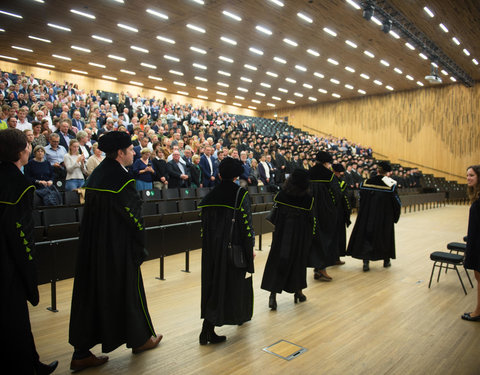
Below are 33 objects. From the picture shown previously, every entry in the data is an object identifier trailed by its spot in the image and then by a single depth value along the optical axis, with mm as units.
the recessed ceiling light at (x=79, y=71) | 22000
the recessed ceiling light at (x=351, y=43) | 15531
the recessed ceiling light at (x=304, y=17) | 12867
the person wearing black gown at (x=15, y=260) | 2273
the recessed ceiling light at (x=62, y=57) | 18891
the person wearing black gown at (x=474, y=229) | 3869
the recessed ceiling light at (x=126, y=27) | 14081
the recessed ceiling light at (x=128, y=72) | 21406
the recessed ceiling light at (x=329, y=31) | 14227
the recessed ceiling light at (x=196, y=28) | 14128
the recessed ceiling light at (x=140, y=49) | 16875
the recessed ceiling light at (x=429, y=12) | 12457
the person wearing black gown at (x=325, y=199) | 5230
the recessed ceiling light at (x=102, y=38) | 15523
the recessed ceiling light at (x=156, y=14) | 12781
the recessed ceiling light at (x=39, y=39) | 15870
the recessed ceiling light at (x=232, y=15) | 12838
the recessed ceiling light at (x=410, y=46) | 15504
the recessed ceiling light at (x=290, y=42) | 15617
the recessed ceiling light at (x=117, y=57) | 18584
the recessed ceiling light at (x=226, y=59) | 18250
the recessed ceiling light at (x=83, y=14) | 12867
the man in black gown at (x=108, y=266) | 2795
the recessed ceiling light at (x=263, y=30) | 14175
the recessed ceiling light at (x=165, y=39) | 15476
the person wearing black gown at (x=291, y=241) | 4277
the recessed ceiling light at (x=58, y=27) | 14170
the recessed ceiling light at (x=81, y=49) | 17227
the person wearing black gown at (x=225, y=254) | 3291
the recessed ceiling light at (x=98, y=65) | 20195
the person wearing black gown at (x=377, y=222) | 6172
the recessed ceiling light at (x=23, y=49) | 17531
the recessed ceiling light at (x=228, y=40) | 15504
